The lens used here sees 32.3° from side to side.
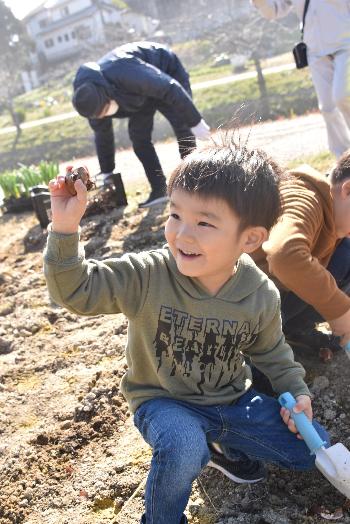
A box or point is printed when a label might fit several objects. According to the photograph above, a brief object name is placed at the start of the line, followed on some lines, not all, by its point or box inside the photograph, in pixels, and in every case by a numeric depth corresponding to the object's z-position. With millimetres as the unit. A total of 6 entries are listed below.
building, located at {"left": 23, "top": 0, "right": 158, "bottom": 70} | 34531
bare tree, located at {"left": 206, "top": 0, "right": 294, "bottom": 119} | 19219
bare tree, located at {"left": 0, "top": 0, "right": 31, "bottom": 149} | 23469
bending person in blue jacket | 4098
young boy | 1411
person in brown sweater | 1882
